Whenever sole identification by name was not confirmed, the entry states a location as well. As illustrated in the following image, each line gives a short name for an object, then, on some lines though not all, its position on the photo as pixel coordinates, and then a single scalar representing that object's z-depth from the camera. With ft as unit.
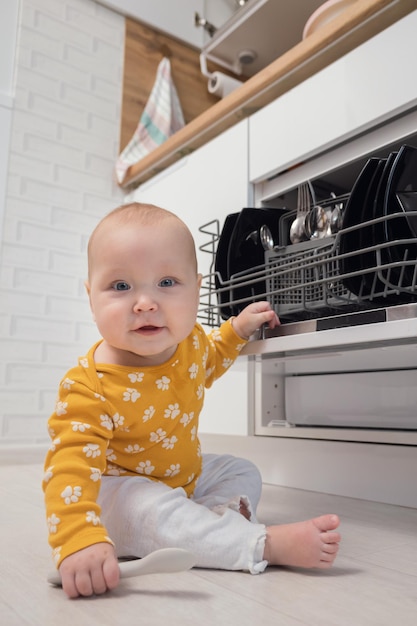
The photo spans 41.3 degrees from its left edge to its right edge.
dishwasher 2.48
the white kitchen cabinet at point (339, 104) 3.22
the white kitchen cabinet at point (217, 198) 4.41
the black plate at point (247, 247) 3.39
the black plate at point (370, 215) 2.53
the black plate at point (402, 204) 2.46
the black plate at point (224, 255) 3.49
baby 2.00
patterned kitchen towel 6.32
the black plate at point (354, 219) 2.52
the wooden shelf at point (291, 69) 3.48
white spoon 1.82
